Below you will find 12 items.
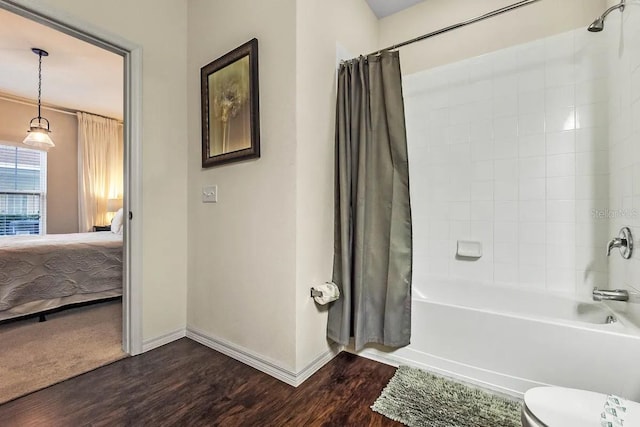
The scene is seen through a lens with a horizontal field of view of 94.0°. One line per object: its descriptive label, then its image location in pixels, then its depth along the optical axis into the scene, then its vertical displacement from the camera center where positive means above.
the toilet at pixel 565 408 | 0.88 -0.61
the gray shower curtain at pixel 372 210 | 1.78 +0.02
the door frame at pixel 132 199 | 1.97 +0.10
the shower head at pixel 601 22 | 1.52 +1.03
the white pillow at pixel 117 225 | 3.87 -0.15
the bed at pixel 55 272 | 2.48 -0.54
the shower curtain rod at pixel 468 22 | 1.52 +1.03
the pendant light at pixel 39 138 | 3.66 +0.94
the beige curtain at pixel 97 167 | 5.05 +0.81
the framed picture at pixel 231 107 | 1.82 +0.70
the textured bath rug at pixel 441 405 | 1.34 -0.93
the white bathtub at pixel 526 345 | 1.31 -0.66
